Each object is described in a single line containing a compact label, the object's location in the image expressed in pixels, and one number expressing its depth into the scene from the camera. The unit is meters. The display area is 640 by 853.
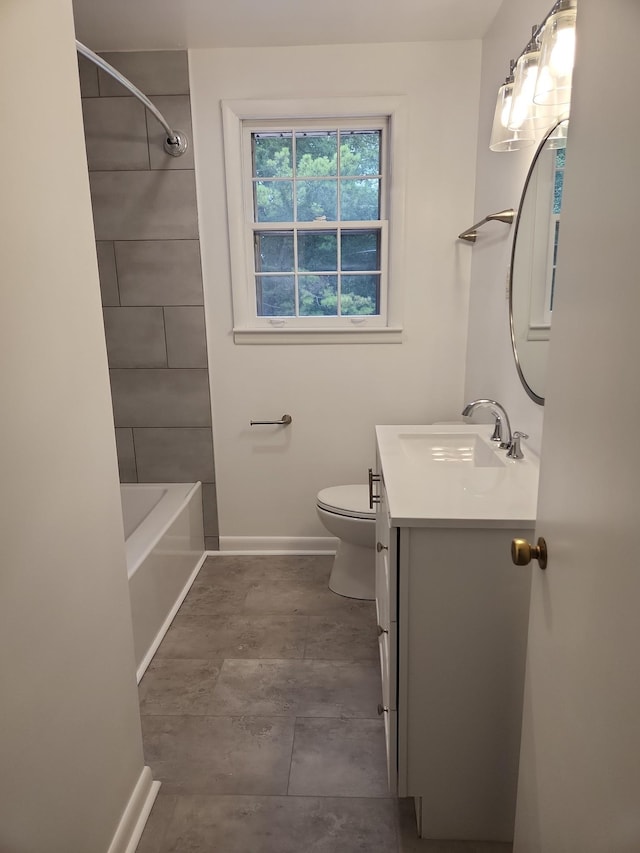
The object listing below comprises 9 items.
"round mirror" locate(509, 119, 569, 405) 1.60
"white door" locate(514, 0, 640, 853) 0.66
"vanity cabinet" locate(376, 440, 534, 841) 1.28
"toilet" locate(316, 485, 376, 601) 2.47
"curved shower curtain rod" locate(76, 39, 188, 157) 1.95
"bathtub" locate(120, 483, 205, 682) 2.14
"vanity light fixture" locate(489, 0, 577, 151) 1.27
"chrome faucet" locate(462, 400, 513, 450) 1.87
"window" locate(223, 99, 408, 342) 2.70
